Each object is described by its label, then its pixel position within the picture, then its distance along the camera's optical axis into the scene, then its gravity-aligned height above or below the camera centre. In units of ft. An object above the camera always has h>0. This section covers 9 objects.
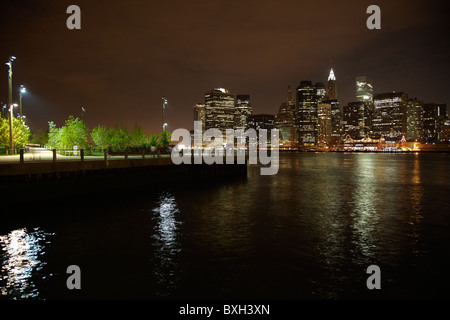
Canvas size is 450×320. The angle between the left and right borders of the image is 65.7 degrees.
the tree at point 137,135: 327.02 +10.82
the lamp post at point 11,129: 113.09 +6.44
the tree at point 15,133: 170.09 +7.90
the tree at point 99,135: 272.72 +9.32
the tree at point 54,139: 220.21 +5.88
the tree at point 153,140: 214.71 +3.97
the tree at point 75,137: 193.16 +5.73
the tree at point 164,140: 207.82 +3.58
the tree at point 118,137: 301.00 +8.97
